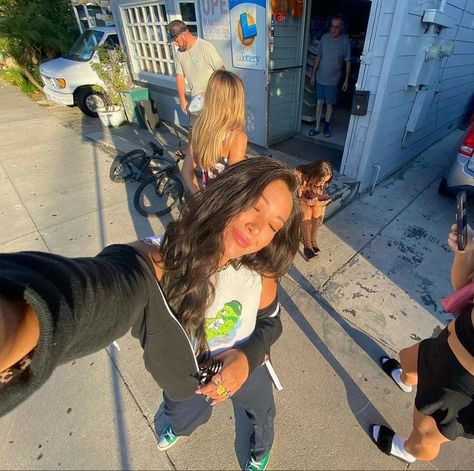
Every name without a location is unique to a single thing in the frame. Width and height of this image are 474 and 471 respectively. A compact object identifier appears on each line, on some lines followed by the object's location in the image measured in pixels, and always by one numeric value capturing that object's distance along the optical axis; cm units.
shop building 323
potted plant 656
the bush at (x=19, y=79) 1062
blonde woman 215
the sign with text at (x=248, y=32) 405
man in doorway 469
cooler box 652
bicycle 365
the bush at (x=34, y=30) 945
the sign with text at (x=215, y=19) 442
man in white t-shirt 382
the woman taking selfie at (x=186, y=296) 54
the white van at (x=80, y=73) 731
